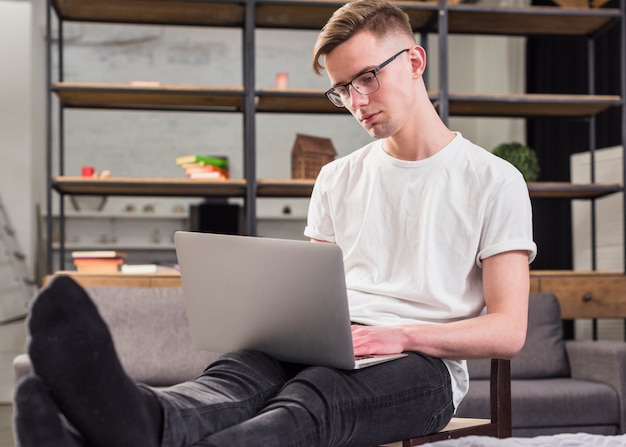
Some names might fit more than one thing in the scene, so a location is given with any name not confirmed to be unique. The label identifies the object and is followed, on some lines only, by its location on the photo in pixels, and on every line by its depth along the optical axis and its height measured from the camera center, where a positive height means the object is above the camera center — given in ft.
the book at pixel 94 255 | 11.59 -0.47
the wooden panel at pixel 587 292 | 12.04 -1.05
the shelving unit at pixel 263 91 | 12.21 +2.00
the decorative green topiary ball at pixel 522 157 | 12.84 +1.04
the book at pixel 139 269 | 11.76 -0.68
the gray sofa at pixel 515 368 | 9.74 -1.88
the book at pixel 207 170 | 12.46 +0.81
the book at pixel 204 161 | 12.49 +0.96
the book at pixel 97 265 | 11.64 -0.61
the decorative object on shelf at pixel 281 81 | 12.85 +2.27
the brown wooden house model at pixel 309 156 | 12.67 +1.06
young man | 3.40 -0.48
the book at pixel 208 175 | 12.42 +0.74
